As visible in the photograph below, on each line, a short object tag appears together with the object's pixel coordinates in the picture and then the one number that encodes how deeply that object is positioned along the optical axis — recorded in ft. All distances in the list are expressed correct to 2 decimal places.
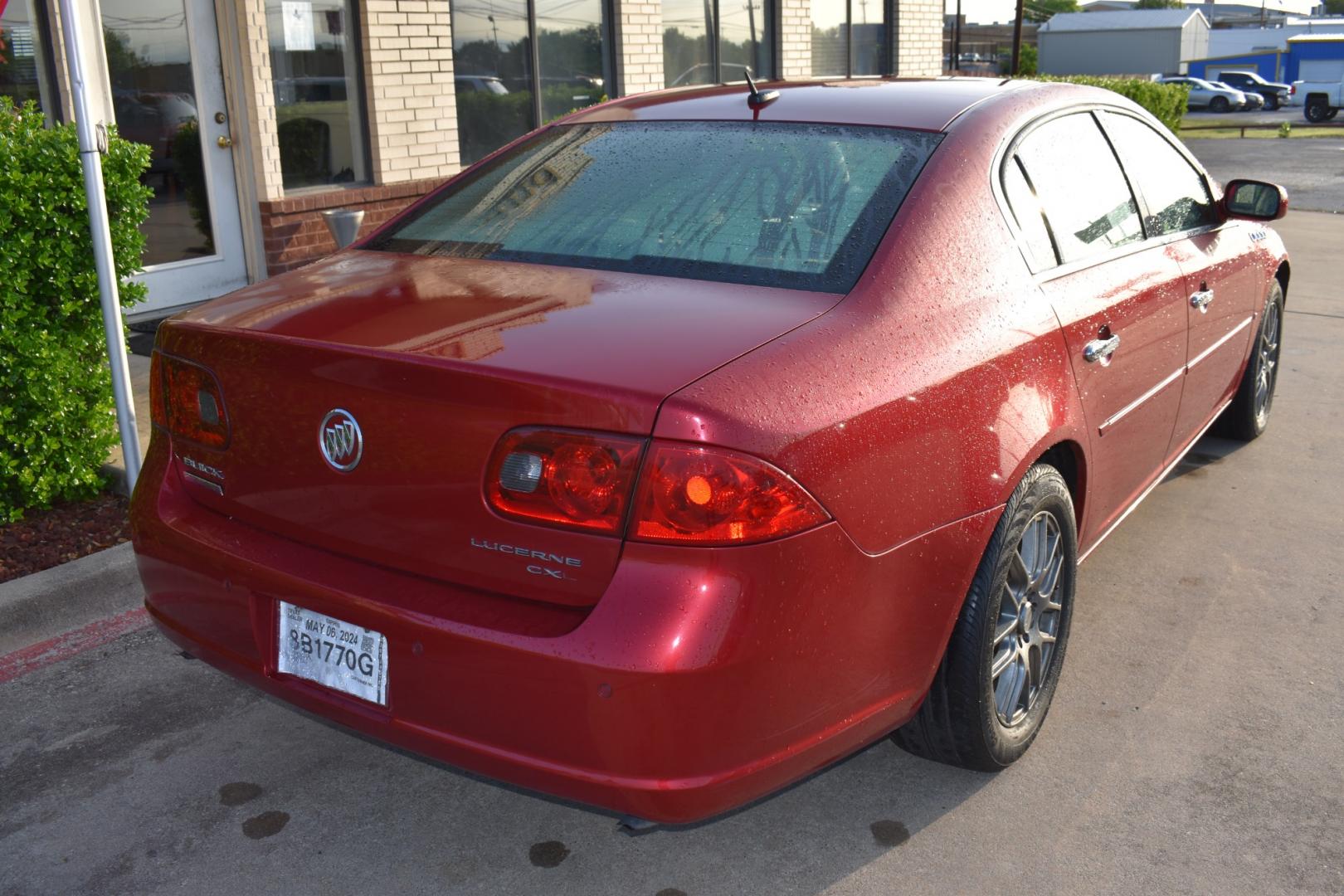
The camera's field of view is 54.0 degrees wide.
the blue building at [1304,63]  150.92
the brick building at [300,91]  25.14
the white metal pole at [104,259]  13.75
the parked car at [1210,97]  169.89
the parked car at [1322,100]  139.54
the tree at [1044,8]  347.77
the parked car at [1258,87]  176.04
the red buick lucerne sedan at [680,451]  7.64
